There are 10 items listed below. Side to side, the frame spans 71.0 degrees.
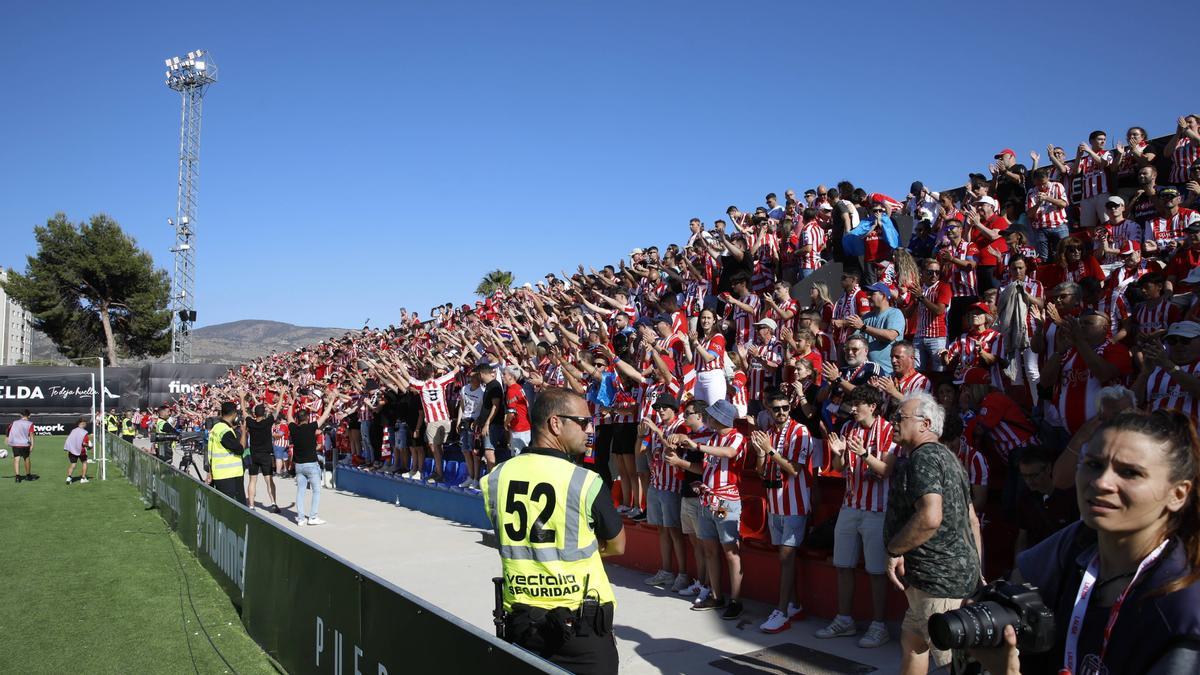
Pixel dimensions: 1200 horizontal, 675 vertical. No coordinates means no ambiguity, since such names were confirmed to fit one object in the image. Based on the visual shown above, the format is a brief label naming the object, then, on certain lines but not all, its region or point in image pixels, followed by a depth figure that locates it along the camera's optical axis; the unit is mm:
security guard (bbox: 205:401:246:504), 13430
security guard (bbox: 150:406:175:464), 25592
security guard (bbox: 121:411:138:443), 39812
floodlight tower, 54250
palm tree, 37844
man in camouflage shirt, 4148
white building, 119000
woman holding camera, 1876
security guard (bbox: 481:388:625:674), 3824
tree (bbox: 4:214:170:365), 57938
